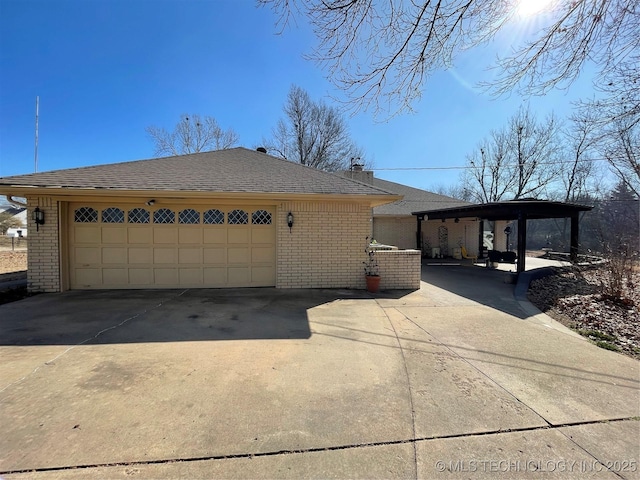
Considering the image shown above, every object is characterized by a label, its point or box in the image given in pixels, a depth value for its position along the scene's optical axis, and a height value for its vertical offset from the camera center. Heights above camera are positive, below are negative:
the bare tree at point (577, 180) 27.11 +5.04
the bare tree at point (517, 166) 26.21 +6.05
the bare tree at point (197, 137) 26.31 +8.15
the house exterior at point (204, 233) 7.01 -0.01
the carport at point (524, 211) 10.32 +0.87
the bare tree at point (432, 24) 4.07 +2.94
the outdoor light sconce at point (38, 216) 6.87 +0.33
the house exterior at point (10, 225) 25.55 +0.54
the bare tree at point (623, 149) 6.32 +2.37
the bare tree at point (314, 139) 25.23 +7.83
